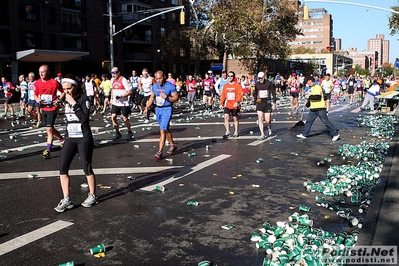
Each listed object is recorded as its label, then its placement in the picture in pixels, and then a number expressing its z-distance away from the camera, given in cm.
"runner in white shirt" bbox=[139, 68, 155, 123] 1663
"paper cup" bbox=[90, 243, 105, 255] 431
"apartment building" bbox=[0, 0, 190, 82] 3969
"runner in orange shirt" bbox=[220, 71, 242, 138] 1200
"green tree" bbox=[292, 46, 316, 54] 12350
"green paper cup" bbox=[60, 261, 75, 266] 396
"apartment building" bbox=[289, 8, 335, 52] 16662
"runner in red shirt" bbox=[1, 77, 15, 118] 1892
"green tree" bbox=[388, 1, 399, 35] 3394
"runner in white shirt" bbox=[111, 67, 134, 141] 1124
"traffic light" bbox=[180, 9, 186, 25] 2522
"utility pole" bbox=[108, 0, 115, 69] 2855
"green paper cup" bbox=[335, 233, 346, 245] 433
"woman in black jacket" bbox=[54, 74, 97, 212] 559
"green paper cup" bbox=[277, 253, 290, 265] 394
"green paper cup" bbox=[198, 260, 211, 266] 397
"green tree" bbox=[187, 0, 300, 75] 3678
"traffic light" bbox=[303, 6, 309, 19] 2448
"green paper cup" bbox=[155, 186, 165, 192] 664
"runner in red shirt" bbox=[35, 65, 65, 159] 930
